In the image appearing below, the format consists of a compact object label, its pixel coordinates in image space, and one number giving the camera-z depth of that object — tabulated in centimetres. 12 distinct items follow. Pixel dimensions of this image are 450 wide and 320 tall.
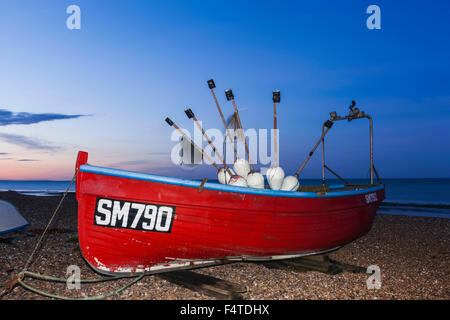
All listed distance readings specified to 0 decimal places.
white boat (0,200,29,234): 913
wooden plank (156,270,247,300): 464
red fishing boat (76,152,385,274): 453
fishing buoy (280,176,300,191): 598
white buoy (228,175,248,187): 563
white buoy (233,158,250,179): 618
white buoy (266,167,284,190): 592
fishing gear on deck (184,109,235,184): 634
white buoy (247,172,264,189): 562
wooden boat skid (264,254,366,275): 607
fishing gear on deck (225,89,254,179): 619
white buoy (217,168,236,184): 632
